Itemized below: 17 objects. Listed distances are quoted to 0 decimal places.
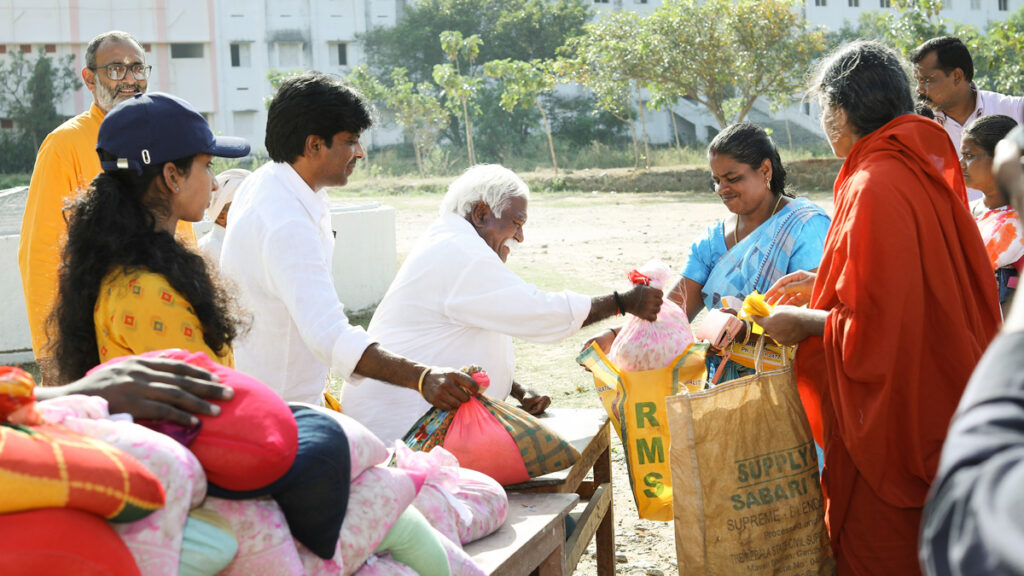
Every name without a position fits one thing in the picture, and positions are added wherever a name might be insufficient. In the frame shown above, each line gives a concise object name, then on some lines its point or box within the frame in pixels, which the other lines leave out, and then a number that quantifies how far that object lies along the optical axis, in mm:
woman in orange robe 2934
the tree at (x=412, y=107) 38500
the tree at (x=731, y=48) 28781
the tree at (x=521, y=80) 35844
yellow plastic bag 3602
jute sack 3170
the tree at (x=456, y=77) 36125
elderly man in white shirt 3514
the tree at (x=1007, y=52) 14565
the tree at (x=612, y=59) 30375
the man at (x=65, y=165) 4133
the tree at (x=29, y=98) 39688
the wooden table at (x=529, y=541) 2523
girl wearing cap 2266
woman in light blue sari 3830
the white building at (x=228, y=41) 40531
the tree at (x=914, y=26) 20891
